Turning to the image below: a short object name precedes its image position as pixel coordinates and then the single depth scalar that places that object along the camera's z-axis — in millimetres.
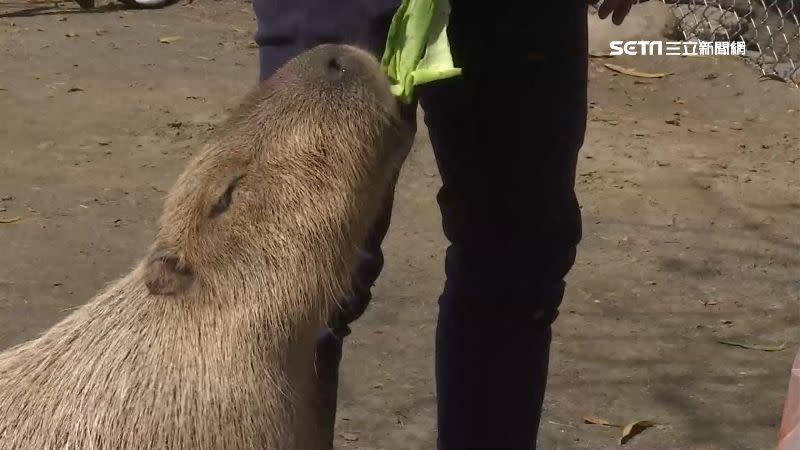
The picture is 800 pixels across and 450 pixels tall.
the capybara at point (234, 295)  1681
